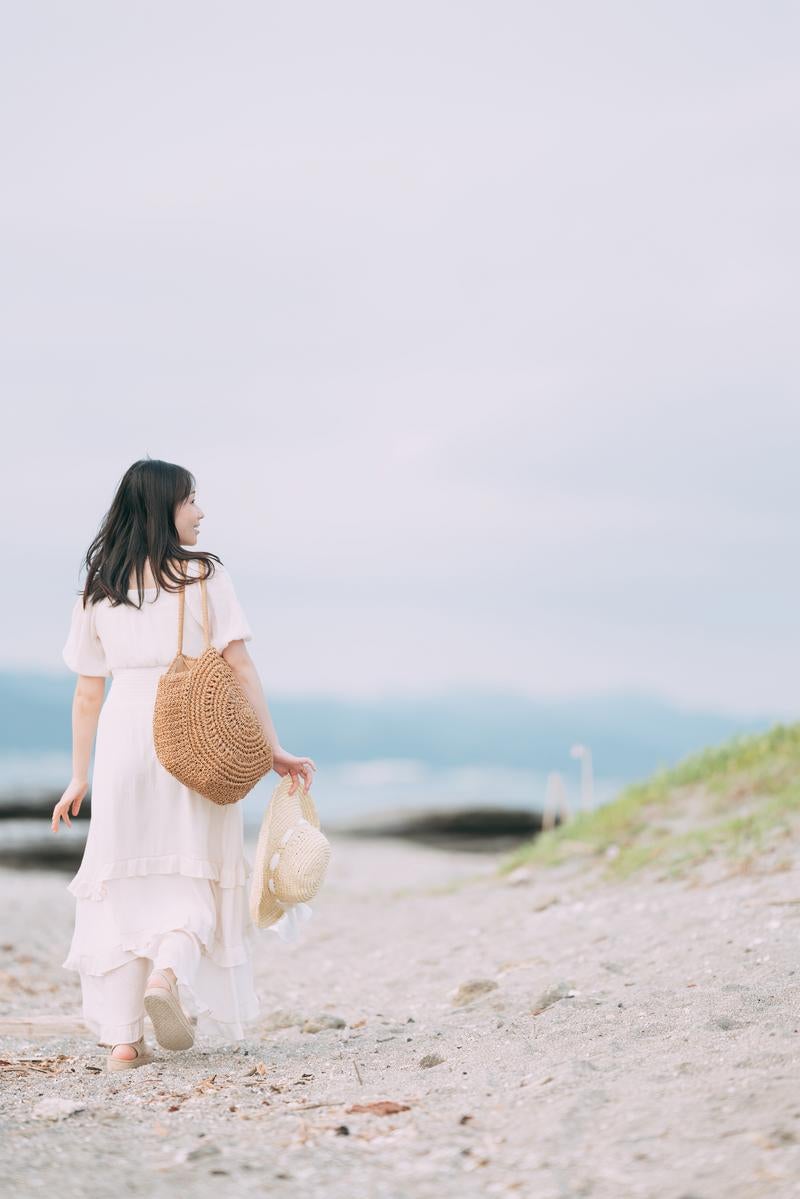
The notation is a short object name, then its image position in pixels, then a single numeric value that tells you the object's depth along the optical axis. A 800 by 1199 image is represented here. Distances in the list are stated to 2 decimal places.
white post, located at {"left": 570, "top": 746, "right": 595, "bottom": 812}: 14.45
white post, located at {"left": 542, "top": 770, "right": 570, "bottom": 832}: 15.67
